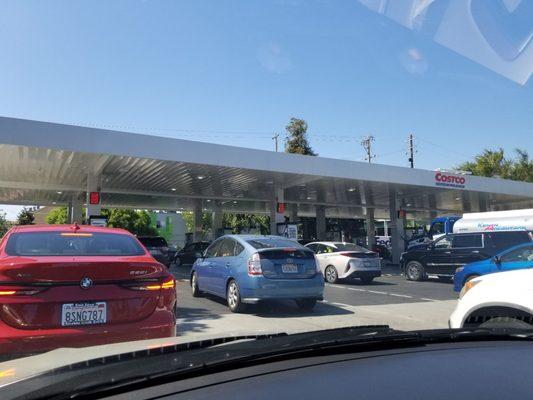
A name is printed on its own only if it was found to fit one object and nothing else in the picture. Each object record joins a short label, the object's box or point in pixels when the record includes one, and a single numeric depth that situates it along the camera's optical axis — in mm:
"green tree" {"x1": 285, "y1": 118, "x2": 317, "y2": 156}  50031
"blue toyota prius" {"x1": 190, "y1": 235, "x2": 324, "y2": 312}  9547
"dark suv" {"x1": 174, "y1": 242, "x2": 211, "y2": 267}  25938
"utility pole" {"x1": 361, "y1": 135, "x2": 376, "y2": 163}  58319
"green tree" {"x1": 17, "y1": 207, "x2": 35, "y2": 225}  49203
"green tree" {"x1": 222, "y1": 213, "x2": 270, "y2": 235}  60438
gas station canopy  17953
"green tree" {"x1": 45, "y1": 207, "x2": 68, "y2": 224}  53406
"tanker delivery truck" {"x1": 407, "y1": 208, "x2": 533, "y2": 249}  20641
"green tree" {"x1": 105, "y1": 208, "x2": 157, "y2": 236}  54125
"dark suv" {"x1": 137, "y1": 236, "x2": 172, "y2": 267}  21786
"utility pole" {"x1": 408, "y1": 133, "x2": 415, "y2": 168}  57656
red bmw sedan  4246
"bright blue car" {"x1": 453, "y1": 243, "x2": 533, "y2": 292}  12438
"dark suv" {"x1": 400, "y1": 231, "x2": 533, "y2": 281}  17031
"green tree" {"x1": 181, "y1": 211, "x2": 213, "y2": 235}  71319
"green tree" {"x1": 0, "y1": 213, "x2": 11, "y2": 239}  54844
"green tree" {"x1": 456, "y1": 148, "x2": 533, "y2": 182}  45438
